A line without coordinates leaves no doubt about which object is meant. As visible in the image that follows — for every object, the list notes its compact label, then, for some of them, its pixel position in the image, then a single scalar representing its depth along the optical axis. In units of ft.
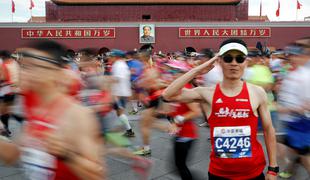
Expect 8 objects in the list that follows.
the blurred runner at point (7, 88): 20.70
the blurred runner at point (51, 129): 4.80
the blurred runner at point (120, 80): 23.32
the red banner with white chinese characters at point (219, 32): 98.37
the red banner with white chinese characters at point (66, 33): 96.84
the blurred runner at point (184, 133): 10.89
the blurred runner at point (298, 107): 10.34
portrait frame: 97.30
